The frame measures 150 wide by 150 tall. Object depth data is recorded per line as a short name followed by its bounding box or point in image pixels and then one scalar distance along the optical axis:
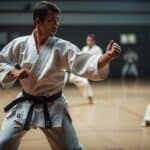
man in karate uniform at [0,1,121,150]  3.10
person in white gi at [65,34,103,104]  9.70
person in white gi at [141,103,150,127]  6.64
